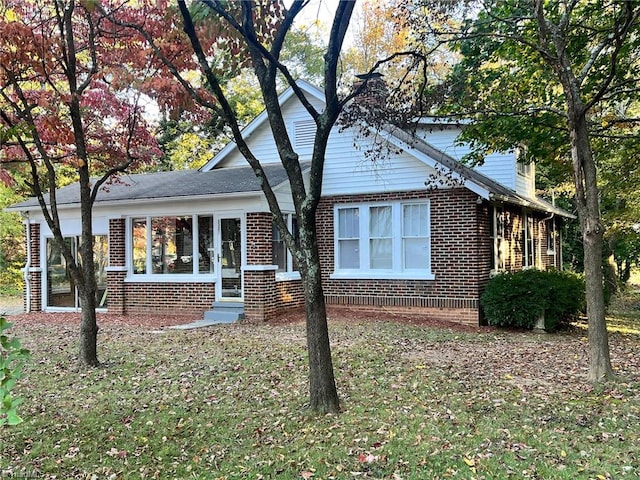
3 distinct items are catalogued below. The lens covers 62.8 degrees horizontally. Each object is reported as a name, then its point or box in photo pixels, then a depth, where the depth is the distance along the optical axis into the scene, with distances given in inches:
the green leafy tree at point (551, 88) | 270.7
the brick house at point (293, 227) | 498.0
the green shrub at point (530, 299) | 455.5
